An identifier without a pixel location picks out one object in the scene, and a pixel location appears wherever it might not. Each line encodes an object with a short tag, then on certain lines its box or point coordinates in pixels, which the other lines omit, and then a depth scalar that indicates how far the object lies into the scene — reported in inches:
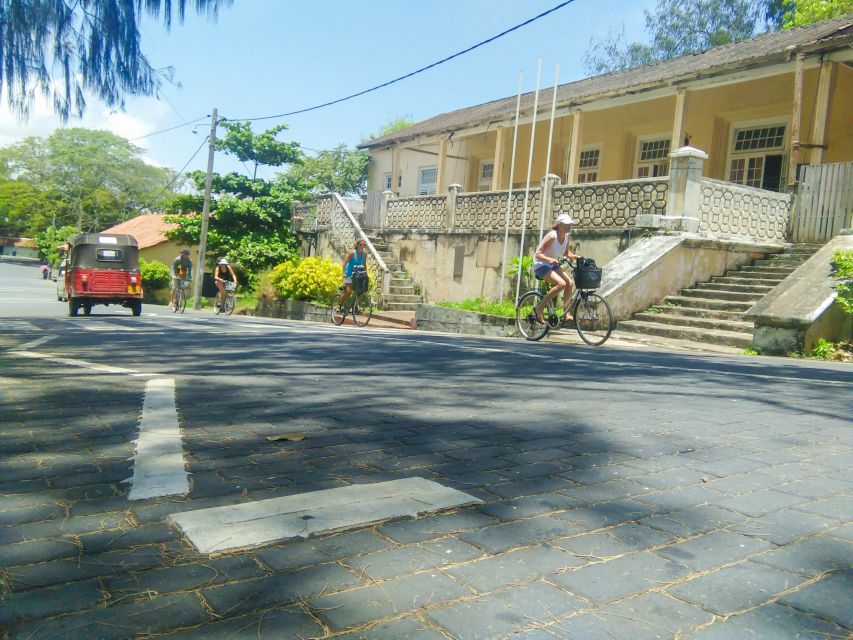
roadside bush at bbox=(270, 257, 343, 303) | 828.6
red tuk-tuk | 700.7
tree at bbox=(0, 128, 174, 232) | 2871.6
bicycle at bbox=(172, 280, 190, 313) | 914.7
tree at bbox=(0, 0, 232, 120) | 259.3
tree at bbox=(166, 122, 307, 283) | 1174.3
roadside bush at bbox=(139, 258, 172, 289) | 1628.9
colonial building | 595.2
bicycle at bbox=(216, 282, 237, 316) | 801.6
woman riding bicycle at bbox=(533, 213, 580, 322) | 390.3
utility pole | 1113.4
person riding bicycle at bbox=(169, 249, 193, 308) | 882.8
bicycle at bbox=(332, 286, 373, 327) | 621.6
